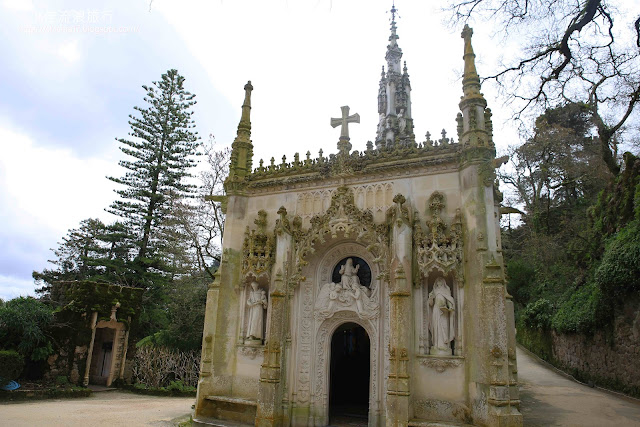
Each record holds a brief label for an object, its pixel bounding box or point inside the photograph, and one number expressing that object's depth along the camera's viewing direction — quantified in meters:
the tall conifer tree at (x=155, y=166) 29.61
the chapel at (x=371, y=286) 8.79
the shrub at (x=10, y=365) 15.09
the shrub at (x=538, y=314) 19.58
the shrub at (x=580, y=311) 14.62
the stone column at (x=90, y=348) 18.20
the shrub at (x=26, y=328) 16.19
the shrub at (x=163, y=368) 19.39
